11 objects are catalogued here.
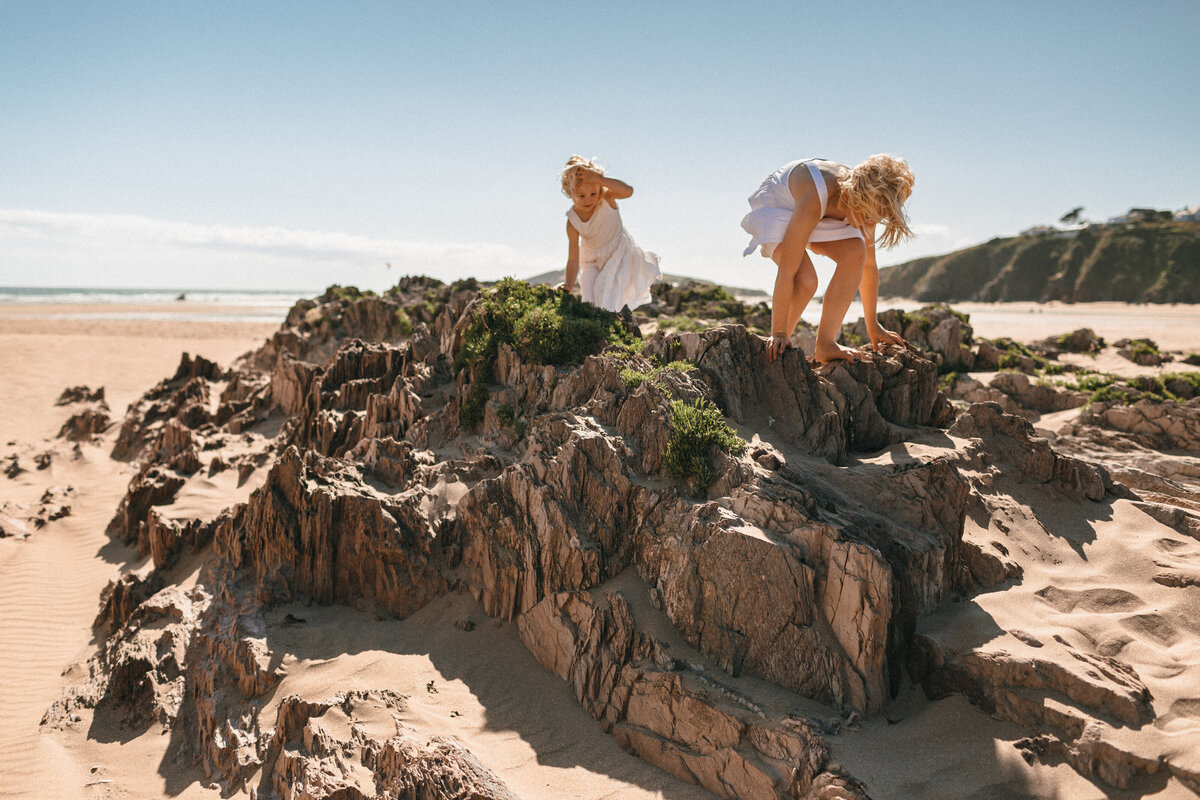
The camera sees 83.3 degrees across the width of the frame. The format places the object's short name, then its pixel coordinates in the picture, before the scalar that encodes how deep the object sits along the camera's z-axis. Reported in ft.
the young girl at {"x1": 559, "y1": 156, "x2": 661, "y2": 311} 32.19
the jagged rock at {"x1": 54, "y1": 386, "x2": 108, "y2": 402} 65.36
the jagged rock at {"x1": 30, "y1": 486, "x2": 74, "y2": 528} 39.55
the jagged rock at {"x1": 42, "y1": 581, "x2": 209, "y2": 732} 23.03
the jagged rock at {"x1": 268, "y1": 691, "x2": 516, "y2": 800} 15.60
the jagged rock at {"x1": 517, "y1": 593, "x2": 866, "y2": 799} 14.98
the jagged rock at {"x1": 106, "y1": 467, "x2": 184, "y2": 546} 36.99
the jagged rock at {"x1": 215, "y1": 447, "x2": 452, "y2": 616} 23.32
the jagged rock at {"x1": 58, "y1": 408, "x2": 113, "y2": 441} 55.67
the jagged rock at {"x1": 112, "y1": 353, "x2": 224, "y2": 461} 50.06
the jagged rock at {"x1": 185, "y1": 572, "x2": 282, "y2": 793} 19.43
